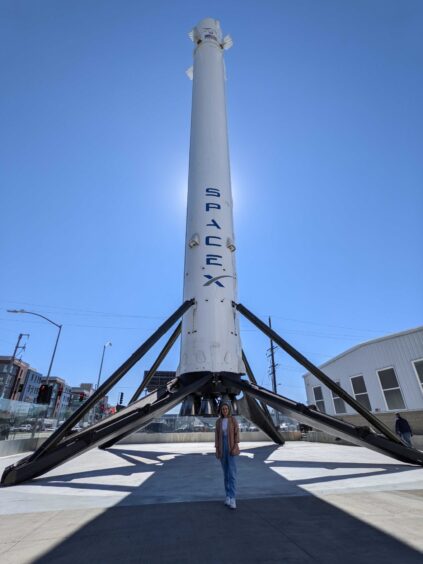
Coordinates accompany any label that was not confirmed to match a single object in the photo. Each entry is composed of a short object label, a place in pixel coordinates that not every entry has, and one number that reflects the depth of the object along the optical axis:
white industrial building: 15.15
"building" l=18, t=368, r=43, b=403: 75.56
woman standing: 4.41
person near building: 12.24
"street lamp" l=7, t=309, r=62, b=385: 22.11
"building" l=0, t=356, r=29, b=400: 68.12
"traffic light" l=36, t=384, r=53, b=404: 13.84
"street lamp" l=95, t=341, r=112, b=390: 36.01
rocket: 7.07
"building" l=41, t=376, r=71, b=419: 91.21
